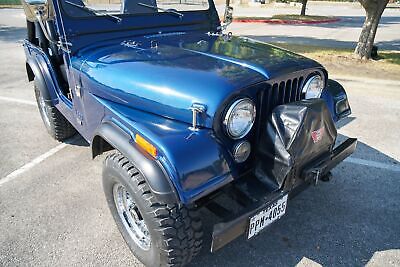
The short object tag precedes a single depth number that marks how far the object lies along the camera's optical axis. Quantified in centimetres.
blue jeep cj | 184
